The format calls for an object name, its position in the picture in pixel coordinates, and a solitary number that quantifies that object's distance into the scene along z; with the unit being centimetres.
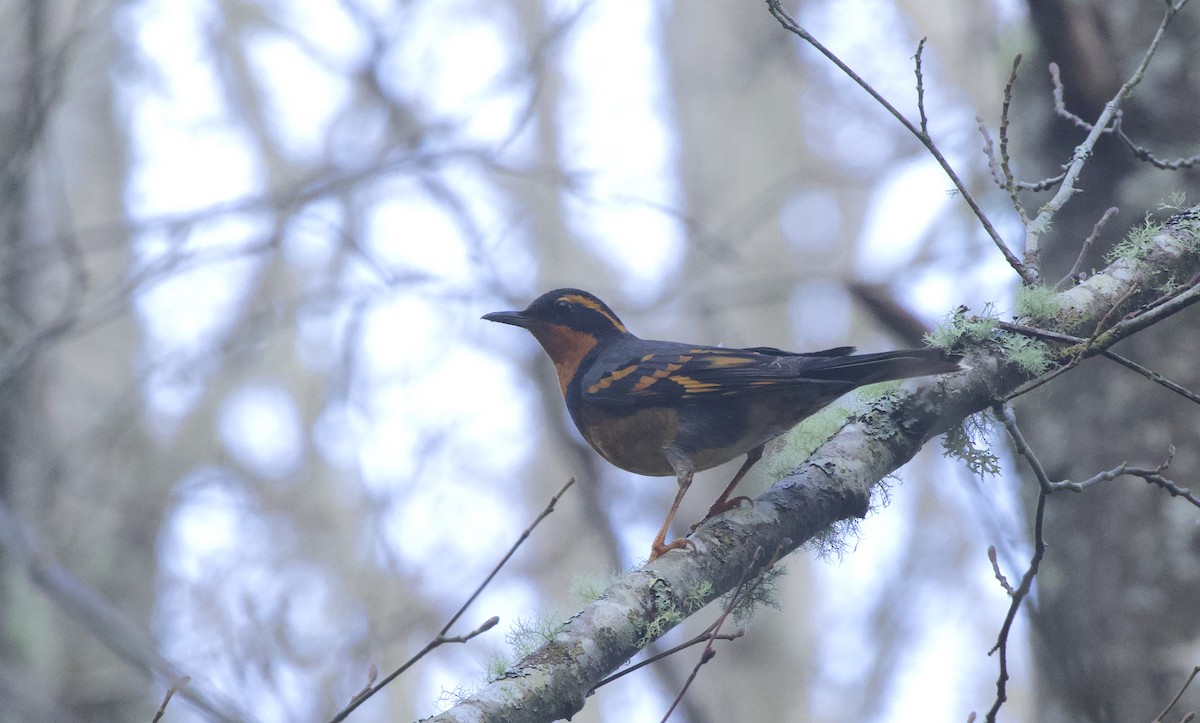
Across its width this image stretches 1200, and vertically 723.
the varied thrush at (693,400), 752
